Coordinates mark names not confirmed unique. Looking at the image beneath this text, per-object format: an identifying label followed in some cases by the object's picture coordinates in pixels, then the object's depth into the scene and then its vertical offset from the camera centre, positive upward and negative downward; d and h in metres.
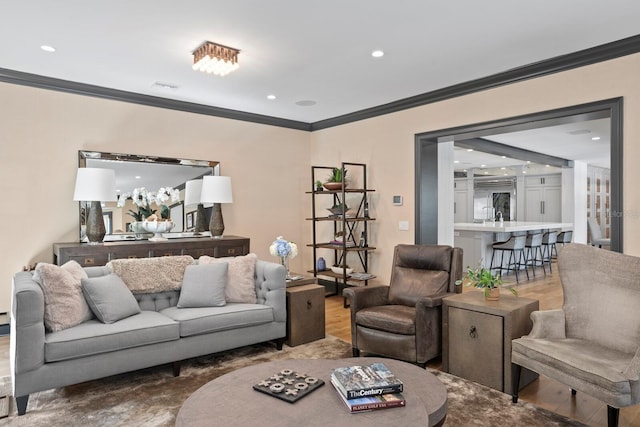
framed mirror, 4.64 +0.43
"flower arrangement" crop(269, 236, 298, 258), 3.94 -0.34
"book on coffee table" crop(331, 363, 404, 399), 1.82 -0.78
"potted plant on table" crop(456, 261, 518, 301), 3.06 -0.53
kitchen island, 7.12 -0.45
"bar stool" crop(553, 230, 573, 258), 8.28 -0.49
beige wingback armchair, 2.13 -0.77
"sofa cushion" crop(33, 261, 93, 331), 2.77 -0.59
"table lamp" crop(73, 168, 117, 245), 4.21 +0.22
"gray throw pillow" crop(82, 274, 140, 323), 2.97 -0.63
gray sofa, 2.52 -0.87
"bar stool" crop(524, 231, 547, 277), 7.41 -0.76
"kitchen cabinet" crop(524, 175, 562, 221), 10.72 +0.40
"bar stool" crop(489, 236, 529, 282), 6.95 -0.75
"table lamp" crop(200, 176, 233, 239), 5.11 +0.23
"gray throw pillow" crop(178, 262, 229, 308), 3.44 -0.62
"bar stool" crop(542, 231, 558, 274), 7.79 -0.58
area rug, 2.44 -1.23
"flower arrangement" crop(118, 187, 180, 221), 4.81 +0.16
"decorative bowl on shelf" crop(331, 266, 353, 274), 5.55 -0.77
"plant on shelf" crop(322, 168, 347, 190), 5.56 +0.45
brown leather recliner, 3.13 -0.79
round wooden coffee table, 1.66 -0.84
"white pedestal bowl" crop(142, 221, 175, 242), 4.75 -0.16
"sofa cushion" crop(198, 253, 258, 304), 3.64 -0.60
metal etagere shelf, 5.38 -0.24
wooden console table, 3.99 -0.38
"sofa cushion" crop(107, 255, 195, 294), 3.38 -0.50
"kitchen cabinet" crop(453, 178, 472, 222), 12.19 +0.36
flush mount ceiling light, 3.42 +1.33
